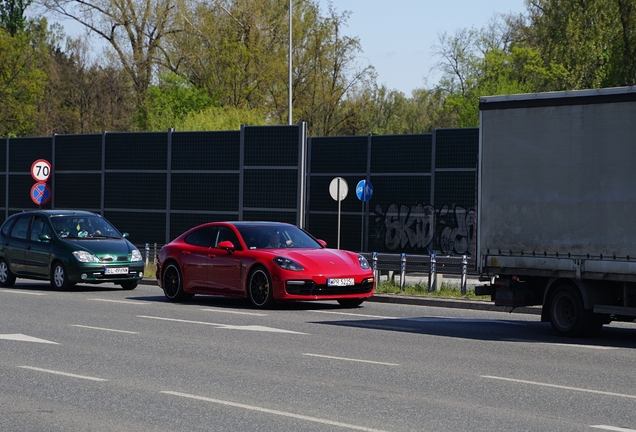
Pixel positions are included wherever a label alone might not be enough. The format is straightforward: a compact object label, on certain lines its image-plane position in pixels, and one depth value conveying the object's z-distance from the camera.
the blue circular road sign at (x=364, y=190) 34.59
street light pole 44.16
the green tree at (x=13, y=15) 82.31
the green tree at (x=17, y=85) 69.06
